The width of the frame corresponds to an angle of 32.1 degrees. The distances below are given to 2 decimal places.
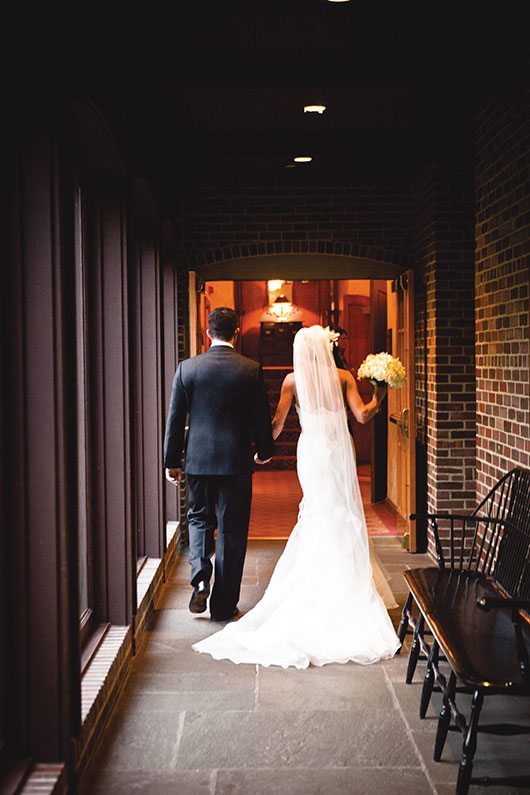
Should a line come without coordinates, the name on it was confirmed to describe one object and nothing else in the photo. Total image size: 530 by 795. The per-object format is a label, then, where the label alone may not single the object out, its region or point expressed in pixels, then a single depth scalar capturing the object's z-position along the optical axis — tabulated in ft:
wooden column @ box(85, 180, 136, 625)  14.97
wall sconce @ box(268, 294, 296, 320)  48.85
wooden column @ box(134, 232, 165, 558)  20.90
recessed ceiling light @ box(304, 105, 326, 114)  19.32
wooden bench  10.11
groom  17.80
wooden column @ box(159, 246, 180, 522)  25.09
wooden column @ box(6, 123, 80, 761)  9.59
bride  15.89
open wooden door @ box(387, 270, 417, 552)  24.84
